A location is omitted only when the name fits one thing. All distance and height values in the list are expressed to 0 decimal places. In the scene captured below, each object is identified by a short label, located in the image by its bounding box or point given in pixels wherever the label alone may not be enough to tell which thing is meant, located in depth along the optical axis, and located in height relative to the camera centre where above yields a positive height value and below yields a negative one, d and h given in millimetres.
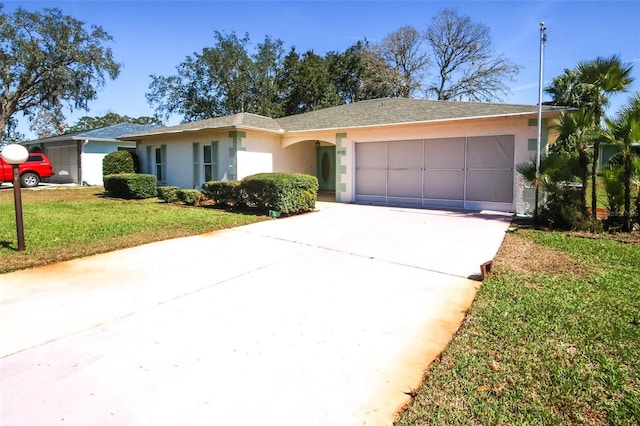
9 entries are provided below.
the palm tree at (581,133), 8242 +1173
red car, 19828 +822
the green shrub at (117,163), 18422 +1113
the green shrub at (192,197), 13078 -414
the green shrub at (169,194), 13936 -329
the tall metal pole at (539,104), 8742 +1993
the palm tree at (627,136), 7570 +1016
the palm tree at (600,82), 8086 +2306
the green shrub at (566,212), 8141 -623
